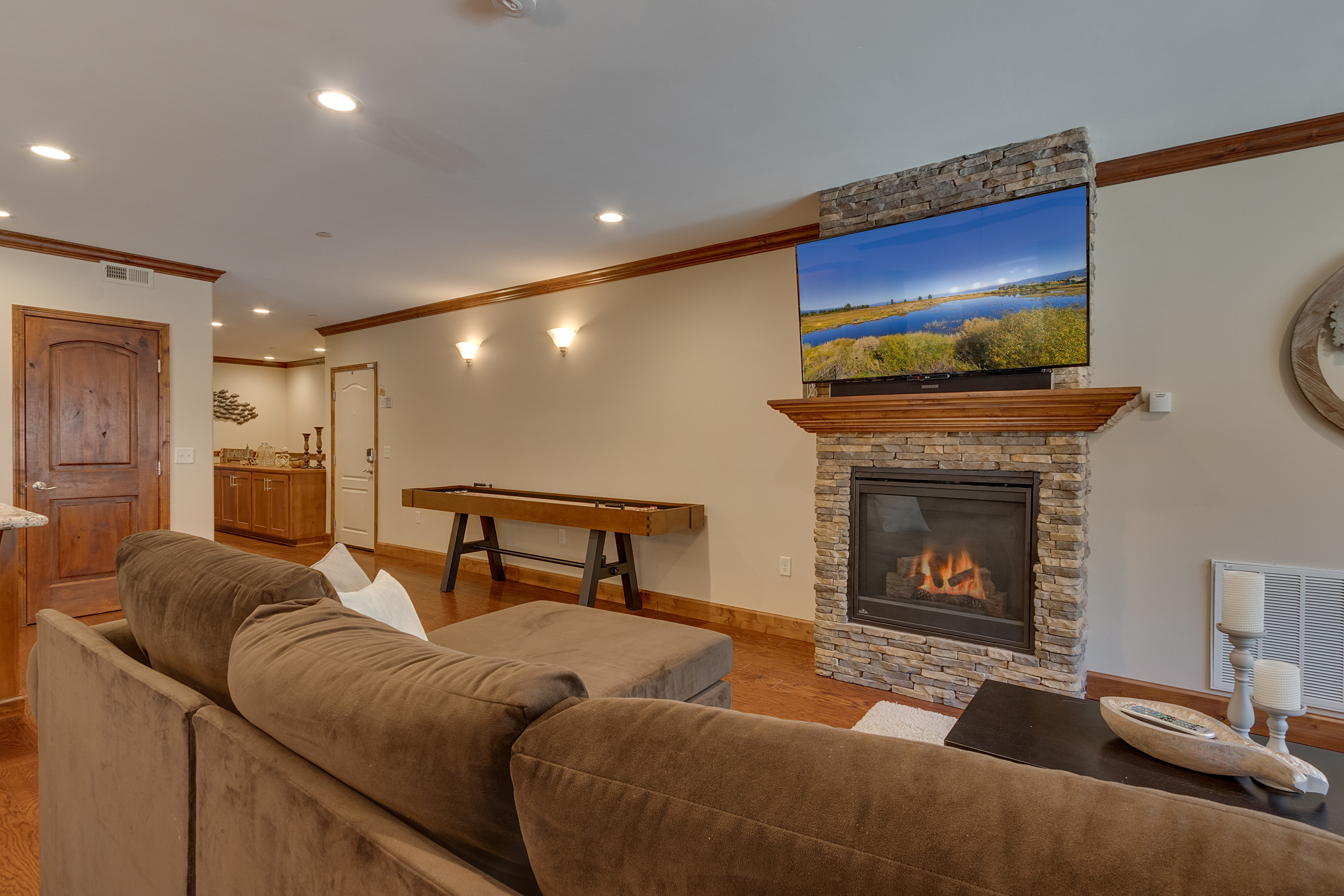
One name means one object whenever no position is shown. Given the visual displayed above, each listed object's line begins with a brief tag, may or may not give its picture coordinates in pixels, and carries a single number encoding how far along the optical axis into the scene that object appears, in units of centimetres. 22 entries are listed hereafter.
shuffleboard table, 408
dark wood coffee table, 144
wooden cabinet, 722
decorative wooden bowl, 145
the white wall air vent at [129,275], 444
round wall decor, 253
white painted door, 675
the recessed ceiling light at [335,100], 241
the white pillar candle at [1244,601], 172
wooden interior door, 416
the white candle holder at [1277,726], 164
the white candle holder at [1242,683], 174
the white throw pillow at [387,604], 148
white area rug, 266
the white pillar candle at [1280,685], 163
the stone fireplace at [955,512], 277
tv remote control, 162
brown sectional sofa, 45
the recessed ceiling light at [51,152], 287
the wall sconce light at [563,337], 505
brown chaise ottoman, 186
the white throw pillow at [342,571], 163
